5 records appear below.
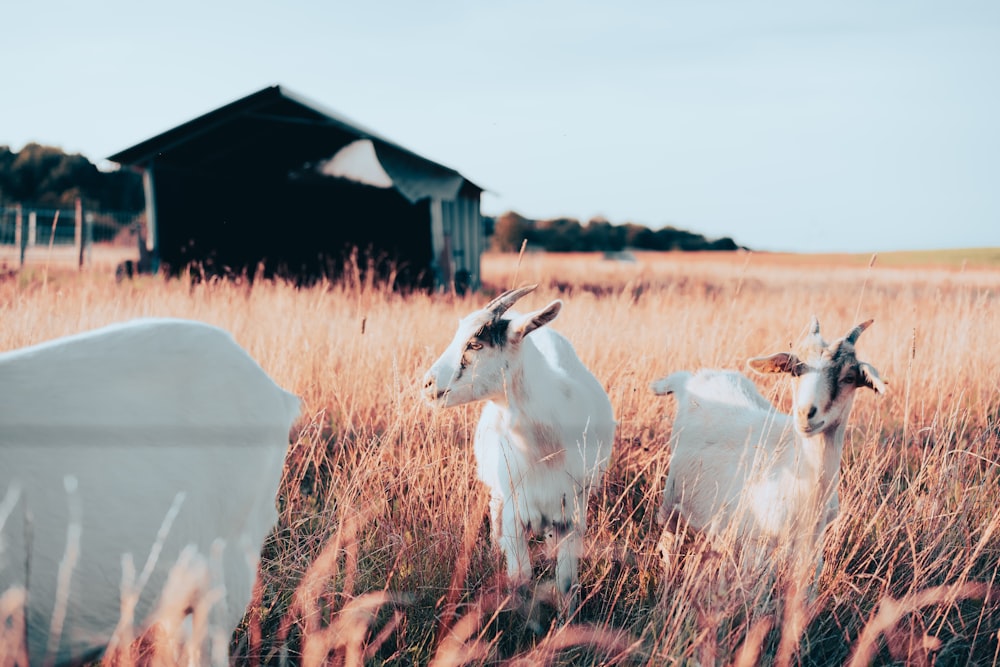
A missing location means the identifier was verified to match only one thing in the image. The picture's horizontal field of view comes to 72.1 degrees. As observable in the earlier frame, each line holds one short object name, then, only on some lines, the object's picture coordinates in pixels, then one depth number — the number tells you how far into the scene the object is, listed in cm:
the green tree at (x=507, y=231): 3466
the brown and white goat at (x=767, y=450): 275
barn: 1287
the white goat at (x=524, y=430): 286
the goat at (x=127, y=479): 165
